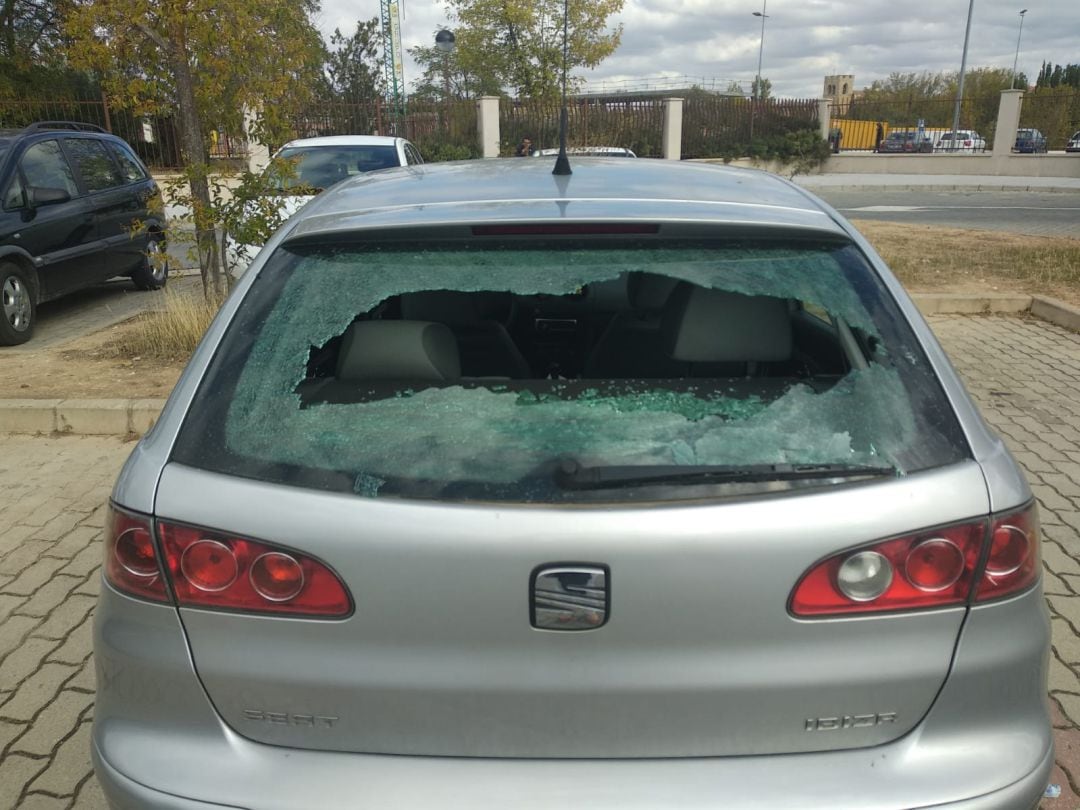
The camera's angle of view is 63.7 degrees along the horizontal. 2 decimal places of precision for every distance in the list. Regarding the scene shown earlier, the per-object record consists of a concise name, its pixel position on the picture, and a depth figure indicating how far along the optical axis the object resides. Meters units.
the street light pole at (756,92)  32.12
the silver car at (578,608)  1.48
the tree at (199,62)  6.67
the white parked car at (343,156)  10.66
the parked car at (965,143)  31.13
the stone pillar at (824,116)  33.03
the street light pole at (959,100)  30.71
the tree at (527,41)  27.83
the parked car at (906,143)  34.31
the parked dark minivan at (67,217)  7.79
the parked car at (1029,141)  30.03
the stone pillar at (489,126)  26.61
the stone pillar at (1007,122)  28.36
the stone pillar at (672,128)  29.44
